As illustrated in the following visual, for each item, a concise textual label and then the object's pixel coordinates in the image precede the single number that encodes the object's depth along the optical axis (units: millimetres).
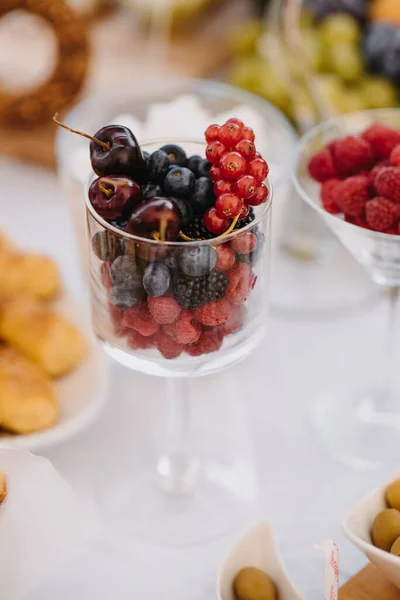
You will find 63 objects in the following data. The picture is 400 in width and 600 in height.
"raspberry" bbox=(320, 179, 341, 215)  651
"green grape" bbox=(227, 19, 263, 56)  1078
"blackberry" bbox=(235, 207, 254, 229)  574
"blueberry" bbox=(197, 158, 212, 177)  589
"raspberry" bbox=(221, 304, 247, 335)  587
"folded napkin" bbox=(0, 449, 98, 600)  575
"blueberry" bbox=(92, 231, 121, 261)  566
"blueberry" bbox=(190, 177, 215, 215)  576
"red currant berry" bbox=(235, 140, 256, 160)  571
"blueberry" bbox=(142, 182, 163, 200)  578
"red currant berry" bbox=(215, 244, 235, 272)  560
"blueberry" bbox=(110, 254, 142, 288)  564
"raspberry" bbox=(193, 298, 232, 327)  569
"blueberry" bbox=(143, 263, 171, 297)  556
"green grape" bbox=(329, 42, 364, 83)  969
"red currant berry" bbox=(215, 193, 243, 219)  559
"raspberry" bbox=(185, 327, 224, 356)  586
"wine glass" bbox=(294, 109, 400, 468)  660
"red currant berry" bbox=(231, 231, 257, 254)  563
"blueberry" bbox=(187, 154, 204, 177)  591
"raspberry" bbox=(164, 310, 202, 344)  571
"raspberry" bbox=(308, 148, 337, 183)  666
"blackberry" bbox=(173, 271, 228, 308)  560
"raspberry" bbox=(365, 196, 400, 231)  624
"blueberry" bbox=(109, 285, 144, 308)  570
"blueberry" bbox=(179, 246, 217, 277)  554
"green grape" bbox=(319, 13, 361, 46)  993
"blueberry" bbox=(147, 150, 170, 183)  582
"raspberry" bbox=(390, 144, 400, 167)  640
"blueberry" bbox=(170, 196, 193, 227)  570
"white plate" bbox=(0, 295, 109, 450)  673
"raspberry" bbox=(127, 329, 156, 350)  591
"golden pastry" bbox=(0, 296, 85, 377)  716
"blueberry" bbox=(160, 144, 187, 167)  591
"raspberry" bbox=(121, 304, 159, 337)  576
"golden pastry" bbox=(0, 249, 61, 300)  765
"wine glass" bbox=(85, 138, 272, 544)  561
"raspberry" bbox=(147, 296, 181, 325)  563
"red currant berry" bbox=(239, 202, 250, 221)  569
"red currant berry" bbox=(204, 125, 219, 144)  582
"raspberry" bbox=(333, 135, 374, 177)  655
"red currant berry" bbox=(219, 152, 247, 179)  565
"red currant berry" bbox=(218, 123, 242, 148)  574
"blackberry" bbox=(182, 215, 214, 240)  573
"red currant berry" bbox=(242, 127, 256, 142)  576
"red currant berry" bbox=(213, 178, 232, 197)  567
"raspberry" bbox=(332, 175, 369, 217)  637
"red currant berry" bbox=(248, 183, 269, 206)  577
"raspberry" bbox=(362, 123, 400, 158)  658
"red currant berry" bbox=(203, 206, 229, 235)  566
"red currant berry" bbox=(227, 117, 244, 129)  579
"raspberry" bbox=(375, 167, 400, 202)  622
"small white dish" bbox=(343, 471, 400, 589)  574
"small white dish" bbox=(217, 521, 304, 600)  593
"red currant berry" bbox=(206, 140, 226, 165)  577
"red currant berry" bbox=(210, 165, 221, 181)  574
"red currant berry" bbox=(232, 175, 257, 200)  563
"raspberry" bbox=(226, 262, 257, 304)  572
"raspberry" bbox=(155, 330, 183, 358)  583
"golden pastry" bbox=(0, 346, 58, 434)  669
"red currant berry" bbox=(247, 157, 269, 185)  571
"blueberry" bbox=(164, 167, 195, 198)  571
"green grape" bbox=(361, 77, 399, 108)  954
